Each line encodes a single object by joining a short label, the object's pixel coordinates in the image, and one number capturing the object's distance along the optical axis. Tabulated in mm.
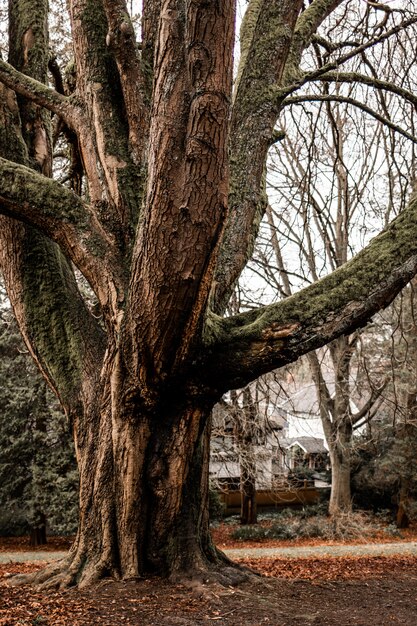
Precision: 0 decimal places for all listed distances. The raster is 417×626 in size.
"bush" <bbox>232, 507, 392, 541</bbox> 16453
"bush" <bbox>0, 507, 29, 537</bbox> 14414
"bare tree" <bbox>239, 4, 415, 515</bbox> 16345
